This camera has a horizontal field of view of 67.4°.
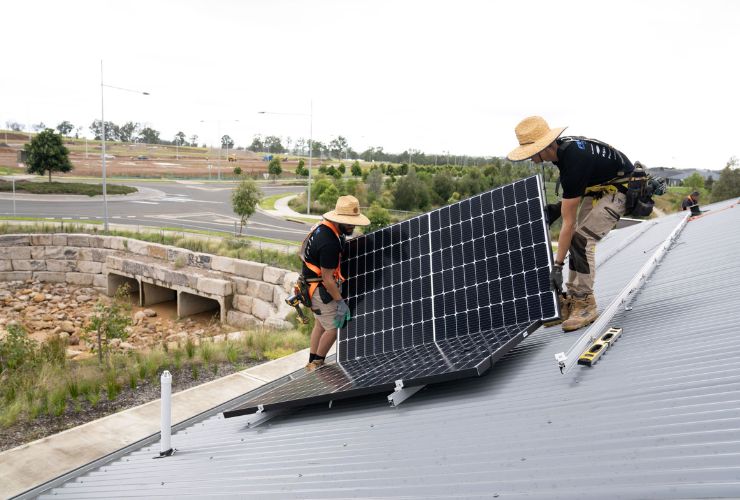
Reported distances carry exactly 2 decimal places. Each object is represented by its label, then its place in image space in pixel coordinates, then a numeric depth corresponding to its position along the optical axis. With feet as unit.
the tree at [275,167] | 236.02
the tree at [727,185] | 135.13
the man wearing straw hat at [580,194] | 17.56
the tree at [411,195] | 159.33
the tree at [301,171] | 254.04
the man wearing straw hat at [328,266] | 22.49
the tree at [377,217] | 101.10
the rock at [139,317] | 74.64
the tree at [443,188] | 166.61
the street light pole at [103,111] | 93.84
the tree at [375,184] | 168.94
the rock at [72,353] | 50.80
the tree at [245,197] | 92.02
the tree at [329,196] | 147.35
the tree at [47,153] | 159.33
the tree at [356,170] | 220.23
